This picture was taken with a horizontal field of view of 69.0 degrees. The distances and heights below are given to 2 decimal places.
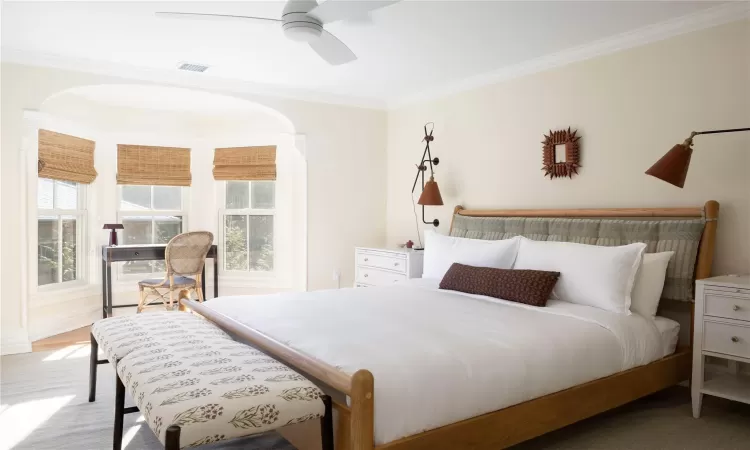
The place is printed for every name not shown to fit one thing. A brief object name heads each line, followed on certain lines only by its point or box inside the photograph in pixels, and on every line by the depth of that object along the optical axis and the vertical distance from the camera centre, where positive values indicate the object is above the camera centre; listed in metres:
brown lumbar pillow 2.99 -0.38
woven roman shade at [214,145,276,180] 5.80 +0.57
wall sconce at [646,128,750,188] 2.90 +0.29
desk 4.85 -0.36
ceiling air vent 4.18 +1.16
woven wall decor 3.78 +0.46
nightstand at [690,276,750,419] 2.60 -0.55
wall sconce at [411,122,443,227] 4.53 +0.30
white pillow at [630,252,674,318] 2.94 -0.36
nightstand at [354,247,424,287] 4.55 -0.42
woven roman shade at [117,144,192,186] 5.49 +0.53
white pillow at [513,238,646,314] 2.88 -0.29
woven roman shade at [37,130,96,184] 4.67 +0.53
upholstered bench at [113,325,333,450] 1.62 -0.57
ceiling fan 2.37 +0.92
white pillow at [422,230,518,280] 3.52 -0.24
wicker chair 4.86 -0.45
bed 1.89 -0.53
